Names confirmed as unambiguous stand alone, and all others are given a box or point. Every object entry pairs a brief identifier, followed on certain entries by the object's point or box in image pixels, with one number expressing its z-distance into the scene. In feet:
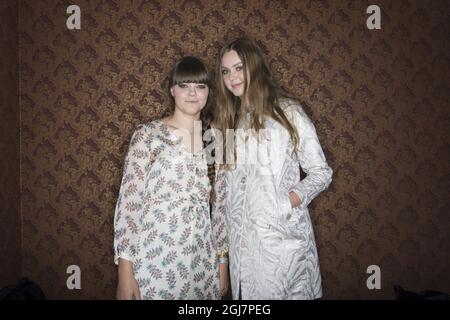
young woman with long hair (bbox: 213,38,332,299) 5.90
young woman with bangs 5.99
